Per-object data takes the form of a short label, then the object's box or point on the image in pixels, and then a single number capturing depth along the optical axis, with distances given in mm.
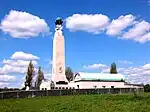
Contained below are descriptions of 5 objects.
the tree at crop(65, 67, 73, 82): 50996
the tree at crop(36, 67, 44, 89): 45935
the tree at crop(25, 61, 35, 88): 42369
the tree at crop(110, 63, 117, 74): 50632
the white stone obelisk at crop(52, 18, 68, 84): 35815
